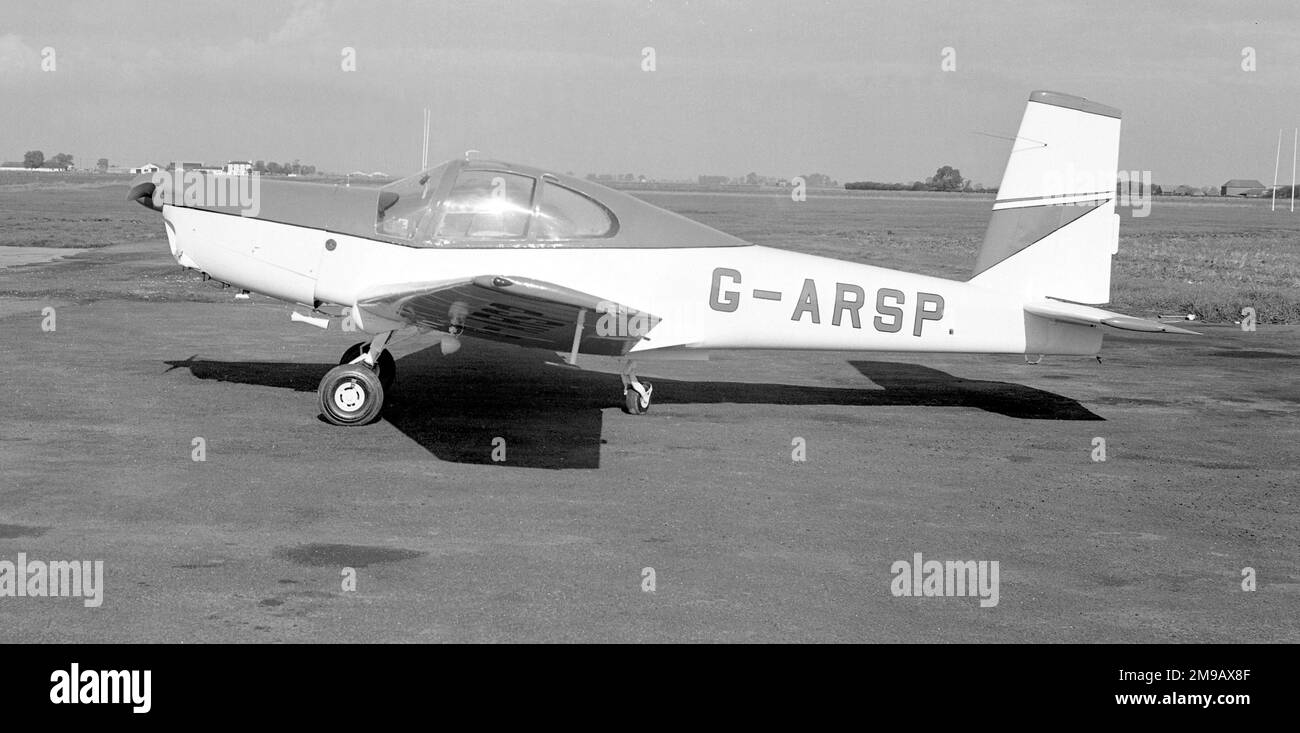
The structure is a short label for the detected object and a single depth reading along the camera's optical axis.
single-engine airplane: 9.04
